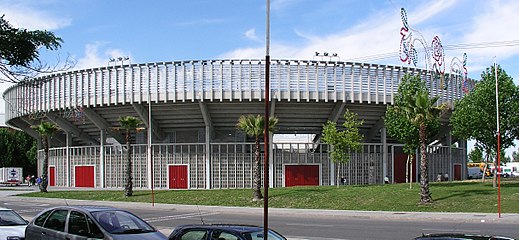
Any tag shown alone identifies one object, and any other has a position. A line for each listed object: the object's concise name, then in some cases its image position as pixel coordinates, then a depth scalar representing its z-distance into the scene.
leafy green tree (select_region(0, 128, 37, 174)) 89.31
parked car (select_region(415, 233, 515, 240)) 8.54
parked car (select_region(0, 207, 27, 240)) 14.33
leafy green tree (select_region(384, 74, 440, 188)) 40.34
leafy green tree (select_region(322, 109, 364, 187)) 43.03
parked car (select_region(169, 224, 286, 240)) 10.16
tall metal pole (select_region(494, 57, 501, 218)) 26.86
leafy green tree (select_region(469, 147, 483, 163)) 116.66
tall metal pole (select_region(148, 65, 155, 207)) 48.20
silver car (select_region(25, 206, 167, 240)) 12.14
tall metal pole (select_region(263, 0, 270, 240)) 8.18
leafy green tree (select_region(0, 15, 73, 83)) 9.66
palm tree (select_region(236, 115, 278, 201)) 37.78
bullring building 49.19
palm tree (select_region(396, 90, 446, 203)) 31.92
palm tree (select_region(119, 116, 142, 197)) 41.69
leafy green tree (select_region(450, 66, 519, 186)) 38.31
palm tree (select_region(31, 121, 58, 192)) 48.72
